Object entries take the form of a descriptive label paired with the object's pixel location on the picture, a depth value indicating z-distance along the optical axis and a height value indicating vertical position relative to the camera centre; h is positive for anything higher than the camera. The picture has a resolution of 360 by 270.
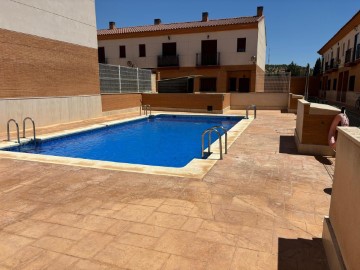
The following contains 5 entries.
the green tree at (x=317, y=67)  47.94 +3.77
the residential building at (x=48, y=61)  11.25 +1.24
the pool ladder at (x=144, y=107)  20.48 -1.38
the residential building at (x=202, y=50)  26.41 +3.85
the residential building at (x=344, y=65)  23.56 +2.29
